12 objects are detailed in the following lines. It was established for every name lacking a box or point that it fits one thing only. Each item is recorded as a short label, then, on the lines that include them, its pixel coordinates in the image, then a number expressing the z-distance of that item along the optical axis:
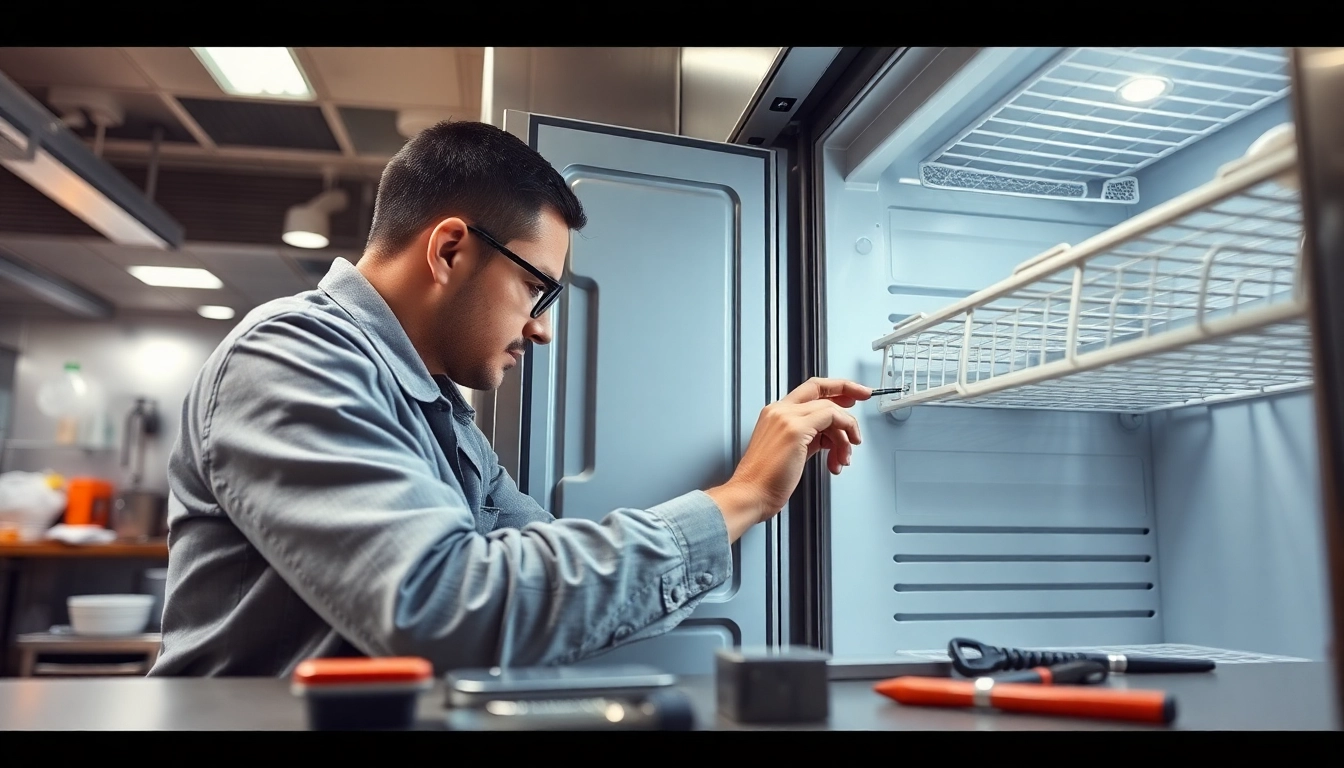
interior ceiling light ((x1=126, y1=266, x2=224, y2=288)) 4.34
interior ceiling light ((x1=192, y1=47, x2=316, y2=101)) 2.74
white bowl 3.67
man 0.76
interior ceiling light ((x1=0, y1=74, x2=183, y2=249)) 2.25
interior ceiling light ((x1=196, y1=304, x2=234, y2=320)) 4.98
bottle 4.79
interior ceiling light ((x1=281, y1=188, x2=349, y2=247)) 3.73
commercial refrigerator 1.11
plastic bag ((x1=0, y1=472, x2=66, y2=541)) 4.22
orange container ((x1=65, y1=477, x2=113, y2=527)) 4.54
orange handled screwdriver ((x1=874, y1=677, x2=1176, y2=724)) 0.52
